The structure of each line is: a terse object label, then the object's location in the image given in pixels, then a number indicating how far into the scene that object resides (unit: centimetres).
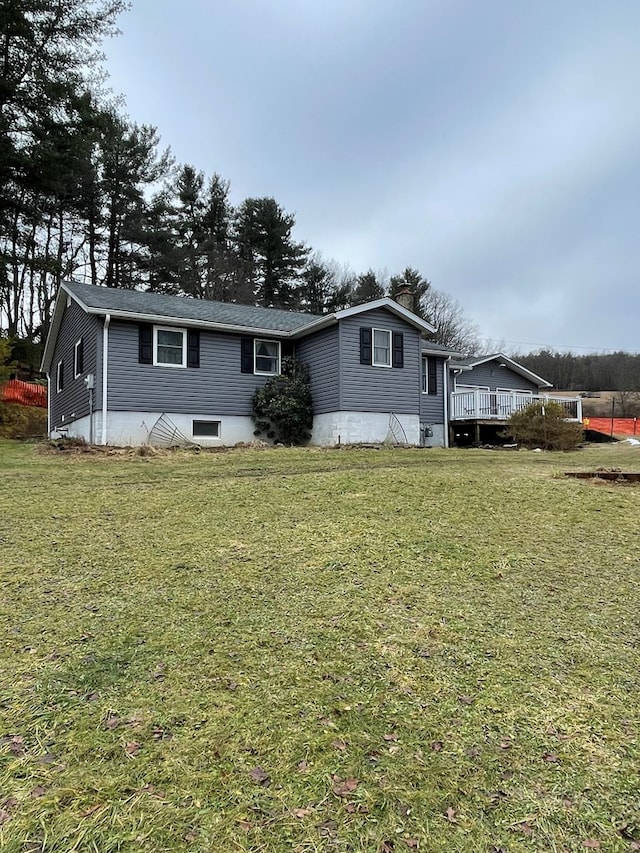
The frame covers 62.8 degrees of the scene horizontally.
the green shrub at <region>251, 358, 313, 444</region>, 1456
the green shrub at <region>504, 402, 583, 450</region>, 1501
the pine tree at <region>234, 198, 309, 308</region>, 3111
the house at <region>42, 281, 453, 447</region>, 1300
